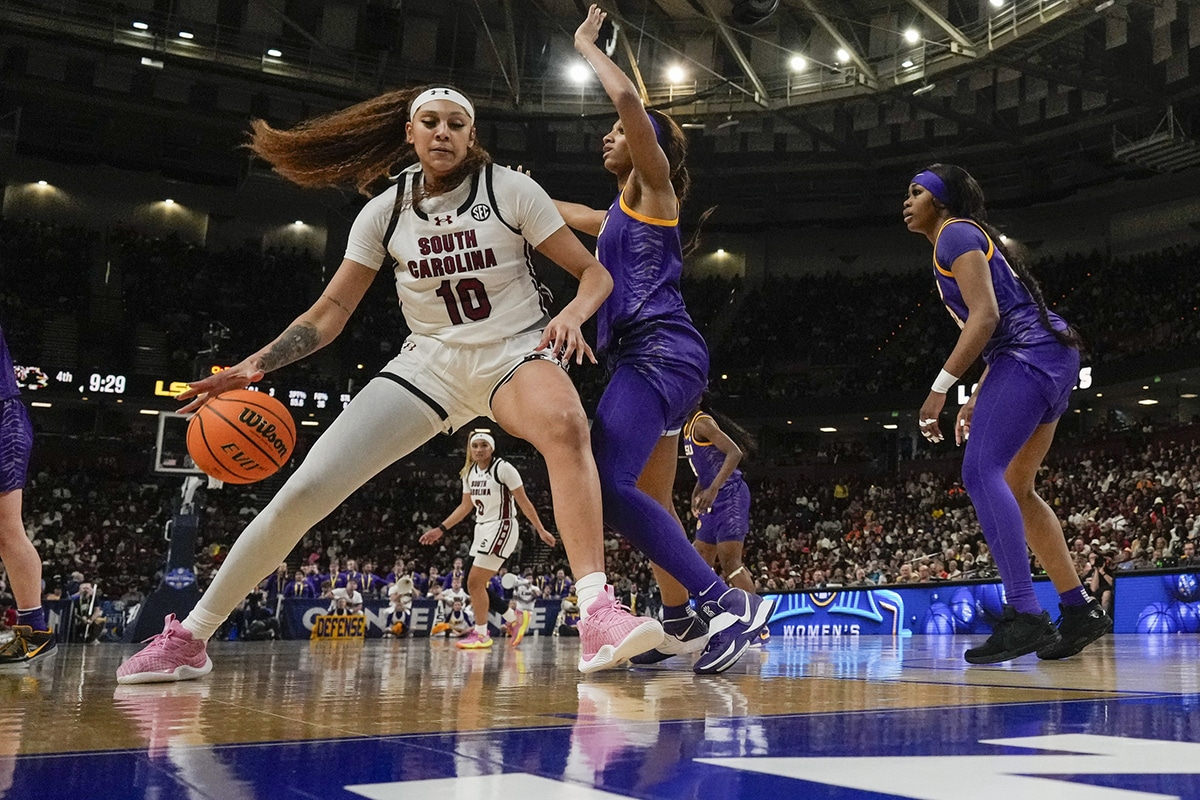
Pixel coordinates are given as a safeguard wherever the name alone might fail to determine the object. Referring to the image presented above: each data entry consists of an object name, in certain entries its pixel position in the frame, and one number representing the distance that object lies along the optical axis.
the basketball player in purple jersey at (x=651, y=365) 3.27
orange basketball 3.51
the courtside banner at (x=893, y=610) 12.13
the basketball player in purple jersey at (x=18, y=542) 4.25
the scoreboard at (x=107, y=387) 22.09
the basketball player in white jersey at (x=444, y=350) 2.89
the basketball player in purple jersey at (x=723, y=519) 7.67
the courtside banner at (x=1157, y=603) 10.58
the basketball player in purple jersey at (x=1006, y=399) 3.83
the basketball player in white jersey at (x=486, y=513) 8.64
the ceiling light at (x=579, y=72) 21.20
